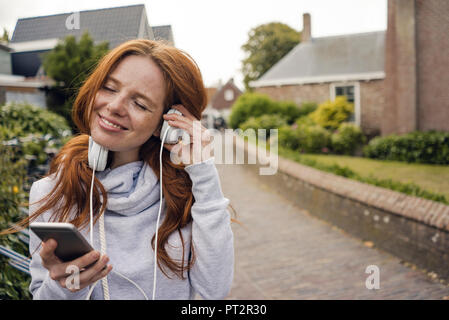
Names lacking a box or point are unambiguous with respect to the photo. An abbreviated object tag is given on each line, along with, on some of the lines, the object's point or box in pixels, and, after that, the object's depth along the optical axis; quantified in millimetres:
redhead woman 1187
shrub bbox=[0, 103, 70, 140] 4727
